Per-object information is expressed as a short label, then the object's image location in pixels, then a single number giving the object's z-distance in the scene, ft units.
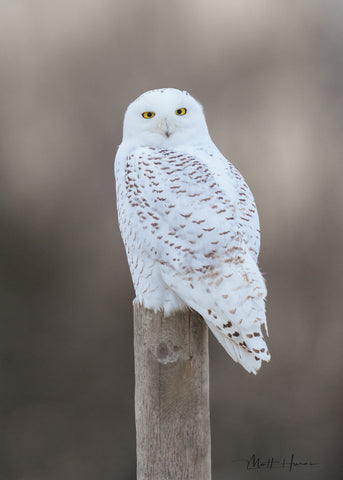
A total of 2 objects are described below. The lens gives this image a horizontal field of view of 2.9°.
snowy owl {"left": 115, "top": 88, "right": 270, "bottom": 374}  38.44
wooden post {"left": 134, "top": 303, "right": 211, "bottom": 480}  38.68
